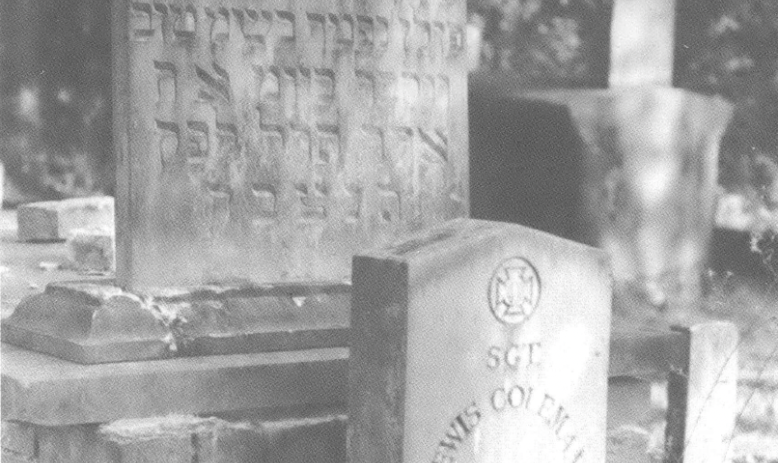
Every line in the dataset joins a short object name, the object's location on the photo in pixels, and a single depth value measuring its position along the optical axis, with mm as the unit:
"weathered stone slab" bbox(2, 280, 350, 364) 3488
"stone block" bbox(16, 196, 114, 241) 7523
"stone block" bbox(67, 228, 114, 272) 6230
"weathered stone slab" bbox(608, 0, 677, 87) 6316
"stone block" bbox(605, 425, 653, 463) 4125
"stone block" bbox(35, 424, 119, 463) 3281
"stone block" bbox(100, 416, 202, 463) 3225
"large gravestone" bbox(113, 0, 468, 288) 3672
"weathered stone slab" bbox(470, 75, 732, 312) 6234
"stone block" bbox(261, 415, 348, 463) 3457
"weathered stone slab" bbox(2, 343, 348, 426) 3225
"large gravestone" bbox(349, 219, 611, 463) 3152
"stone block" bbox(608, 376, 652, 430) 4156
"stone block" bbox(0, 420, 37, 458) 3490
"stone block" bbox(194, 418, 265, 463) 3342
